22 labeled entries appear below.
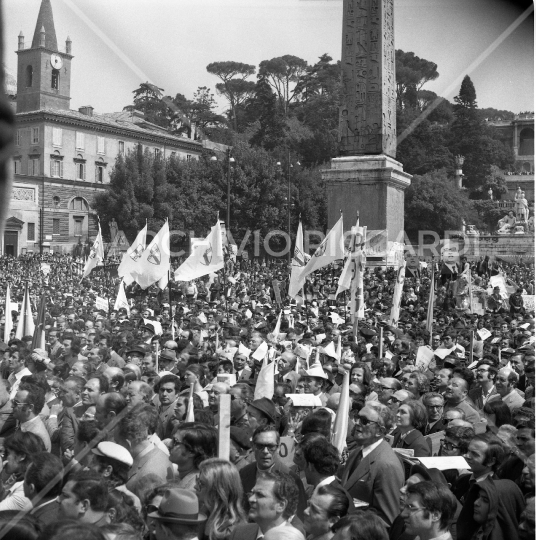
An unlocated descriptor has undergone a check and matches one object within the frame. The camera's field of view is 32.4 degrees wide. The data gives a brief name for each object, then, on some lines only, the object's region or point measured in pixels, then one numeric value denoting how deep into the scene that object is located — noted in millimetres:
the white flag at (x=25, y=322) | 12672
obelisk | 21797
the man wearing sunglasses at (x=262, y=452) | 4688
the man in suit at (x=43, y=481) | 3906
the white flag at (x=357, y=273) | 14406
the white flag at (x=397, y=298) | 15398
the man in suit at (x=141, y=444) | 4668
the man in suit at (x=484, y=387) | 8344
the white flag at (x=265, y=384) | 7434
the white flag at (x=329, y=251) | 16000
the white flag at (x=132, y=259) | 16562
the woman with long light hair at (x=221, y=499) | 3742
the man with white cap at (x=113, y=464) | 4285
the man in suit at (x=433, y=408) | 6621
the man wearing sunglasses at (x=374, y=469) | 4625
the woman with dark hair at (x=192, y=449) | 4555
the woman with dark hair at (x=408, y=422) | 5684
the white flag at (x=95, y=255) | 20031
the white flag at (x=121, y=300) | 17453
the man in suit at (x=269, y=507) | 3648
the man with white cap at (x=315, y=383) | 7446
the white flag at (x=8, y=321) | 13481
